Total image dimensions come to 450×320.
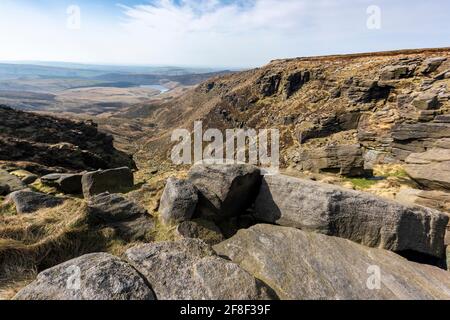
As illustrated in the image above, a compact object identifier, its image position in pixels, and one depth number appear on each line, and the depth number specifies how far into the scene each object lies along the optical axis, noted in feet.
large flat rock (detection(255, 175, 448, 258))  31.35
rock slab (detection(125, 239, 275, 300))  20.89
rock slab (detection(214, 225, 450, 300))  23.80
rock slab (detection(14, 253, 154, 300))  19.38
